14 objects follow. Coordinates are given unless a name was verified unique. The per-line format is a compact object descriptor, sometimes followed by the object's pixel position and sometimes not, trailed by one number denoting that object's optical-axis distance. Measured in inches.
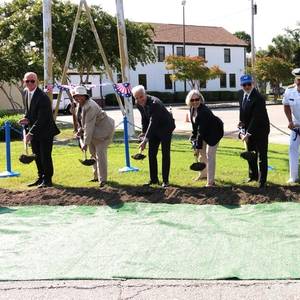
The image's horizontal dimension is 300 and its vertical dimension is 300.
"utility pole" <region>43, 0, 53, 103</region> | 555.6
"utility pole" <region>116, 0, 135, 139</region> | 593.9
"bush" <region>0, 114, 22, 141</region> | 706.8
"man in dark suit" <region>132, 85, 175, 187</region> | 309.4
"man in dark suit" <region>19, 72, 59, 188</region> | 323.9
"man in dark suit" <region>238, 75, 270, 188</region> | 300.5
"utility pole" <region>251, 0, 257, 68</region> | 1693.4
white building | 2183.8
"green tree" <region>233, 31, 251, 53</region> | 4160.9
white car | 1485.2
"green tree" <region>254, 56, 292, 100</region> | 1830.7
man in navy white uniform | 308.7
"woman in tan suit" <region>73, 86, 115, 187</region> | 312.8
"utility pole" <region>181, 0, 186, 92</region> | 2050.9
